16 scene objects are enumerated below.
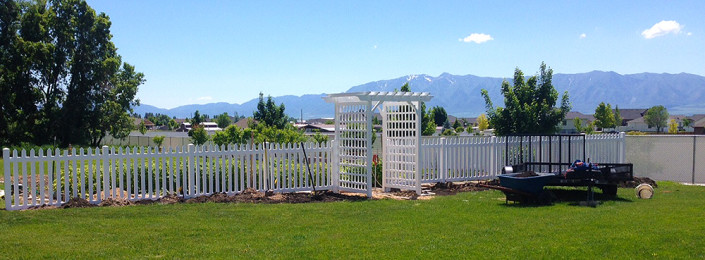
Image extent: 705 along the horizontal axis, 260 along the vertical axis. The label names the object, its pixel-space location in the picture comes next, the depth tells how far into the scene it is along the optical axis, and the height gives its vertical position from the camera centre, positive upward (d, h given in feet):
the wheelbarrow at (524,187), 31.73 -3.89
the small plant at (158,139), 110.01 -3.62
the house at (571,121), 319.92 -0.99
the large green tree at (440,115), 324.68 +2.71
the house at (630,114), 371.10 +3.50
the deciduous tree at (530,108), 66.49 +1.37
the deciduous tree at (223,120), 355.77 +0.22
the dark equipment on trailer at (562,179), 31.91 -3.63
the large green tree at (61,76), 105.40 +9.03
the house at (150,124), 413.26 -2.61
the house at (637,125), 327.00 -3.68
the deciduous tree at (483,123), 242.99 -1.54
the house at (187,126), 382.03 -3.83
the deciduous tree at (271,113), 150.61 +1.95
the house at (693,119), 323.24 -0.07
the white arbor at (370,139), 39.40 -1.39
